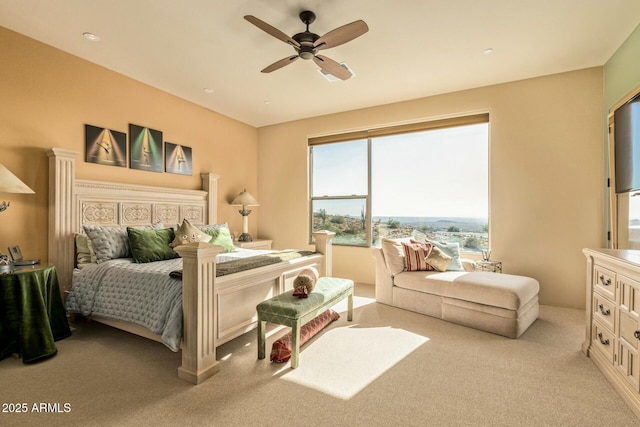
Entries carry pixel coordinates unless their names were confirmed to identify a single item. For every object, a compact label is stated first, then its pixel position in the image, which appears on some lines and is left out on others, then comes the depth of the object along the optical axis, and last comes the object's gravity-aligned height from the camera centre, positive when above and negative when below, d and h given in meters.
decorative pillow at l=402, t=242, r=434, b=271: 3.61 -0.53
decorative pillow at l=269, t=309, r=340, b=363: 2.29 -1.04
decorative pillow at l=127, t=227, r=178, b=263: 2.97 -0.30
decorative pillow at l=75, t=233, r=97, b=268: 3.03 -0.35
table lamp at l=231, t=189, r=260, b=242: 4.92 +0.19
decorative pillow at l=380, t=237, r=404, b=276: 3.65 -0.51
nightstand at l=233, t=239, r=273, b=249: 4.68 -0.47
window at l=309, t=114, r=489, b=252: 4.13 +0.49
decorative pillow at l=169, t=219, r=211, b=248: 3.30 -0.22
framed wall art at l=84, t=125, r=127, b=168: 3.34 +0.81
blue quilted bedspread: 2.15 -0.65
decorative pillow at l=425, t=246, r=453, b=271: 3.51 -0.53
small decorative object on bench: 2.48 -0.59
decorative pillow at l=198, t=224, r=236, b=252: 3.73 -0.25
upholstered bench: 2.21 -0.74
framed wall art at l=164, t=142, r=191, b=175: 4.14 +0.81
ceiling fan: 2.17 +1.37
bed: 2.02 -0.37
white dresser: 1.75 -0.70
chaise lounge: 2.77 -0.81
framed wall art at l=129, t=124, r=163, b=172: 3.74 +0.87
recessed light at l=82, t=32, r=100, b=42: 2.79 +1.69
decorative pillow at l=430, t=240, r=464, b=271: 3.60 -0.46
